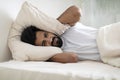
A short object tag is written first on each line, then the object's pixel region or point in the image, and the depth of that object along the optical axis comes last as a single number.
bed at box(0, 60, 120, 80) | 0.89
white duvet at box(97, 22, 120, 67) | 1.18
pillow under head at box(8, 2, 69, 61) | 1.34
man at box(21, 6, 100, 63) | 1.34
